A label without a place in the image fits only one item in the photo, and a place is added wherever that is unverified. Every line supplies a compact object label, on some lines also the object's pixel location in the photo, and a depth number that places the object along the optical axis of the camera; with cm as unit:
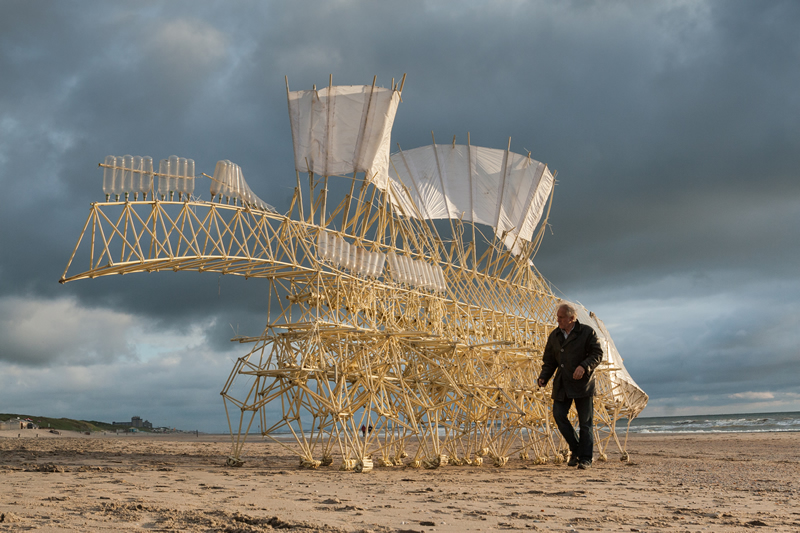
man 844
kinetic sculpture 1277
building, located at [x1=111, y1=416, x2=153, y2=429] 10767
